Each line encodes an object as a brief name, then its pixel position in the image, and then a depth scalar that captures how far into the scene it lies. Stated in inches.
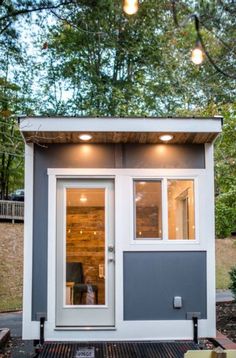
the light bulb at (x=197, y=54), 143.7
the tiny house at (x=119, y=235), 219.3
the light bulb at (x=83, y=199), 227.9
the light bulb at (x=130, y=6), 150.6
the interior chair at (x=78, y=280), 223.3
